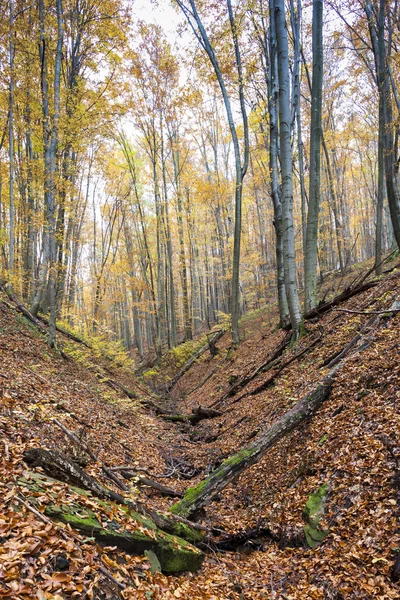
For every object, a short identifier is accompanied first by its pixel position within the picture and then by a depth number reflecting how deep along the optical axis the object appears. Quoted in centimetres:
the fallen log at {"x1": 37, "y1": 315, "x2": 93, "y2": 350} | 1338
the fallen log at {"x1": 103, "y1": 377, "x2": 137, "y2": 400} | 1174
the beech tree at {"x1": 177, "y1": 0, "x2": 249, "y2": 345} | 1210
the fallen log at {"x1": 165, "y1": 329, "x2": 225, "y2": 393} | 1743
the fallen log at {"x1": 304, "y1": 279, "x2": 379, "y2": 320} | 900
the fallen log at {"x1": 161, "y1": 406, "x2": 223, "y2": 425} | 998
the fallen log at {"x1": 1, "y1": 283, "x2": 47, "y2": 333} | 1126
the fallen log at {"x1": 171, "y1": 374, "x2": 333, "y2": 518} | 465
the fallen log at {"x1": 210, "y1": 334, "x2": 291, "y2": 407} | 1000
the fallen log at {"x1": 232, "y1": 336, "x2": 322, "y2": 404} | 838
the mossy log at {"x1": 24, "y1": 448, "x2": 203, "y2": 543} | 353
